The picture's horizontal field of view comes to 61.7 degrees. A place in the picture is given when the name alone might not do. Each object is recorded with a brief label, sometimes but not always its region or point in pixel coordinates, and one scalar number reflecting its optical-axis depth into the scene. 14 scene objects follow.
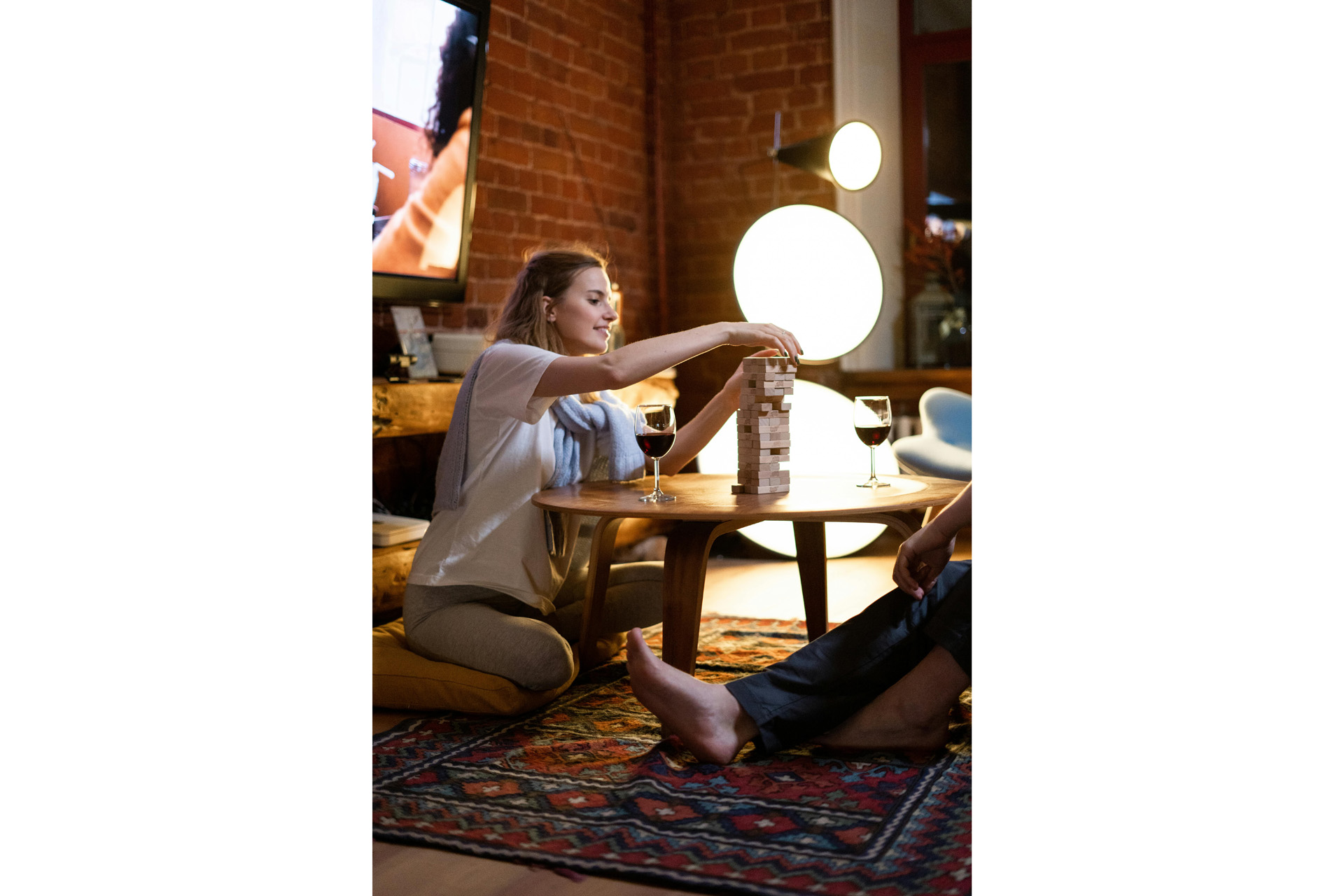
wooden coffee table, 1.79
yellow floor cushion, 2.05
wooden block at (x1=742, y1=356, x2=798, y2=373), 2.10
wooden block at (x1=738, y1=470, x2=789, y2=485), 2.05
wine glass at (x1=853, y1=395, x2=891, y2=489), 2.08
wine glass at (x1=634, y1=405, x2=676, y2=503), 1.97
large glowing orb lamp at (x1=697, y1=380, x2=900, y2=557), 3.36
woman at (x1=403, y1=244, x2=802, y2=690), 2.05
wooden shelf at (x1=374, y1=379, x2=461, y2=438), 2.82
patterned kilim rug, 1.37
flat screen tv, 3.07
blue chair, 2.96
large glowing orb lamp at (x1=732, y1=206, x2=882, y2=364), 3.35
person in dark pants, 1.72
